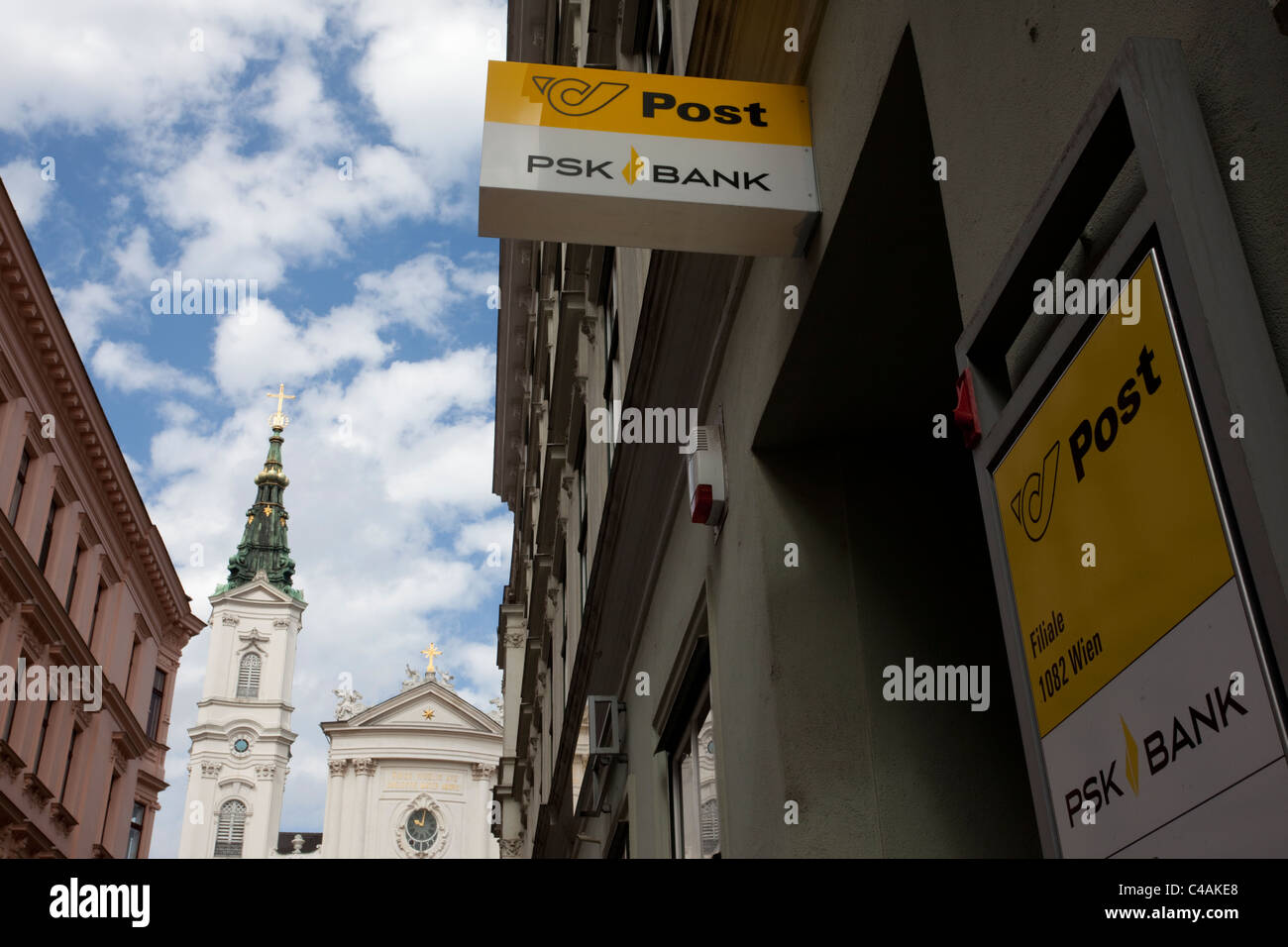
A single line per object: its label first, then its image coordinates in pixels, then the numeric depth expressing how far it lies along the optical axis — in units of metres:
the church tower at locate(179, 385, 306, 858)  74.31
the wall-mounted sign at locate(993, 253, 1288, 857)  1.87
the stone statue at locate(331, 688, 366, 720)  65.38
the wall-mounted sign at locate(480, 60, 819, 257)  4.45
